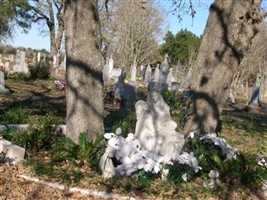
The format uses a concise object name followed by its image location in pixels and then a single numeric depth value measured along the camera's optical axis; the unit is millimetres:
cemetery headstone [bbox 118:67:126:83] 16875
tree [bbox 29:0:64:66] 41188
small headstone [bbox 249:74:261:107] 20578
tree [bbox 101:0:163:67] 41938
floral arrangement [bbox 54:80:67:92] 16422
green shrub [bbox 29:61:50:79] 20500
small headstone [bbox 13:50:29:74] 24453
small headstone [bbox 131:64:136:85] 25652
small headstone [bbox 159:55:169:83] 19500
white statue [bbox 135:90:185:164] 5250
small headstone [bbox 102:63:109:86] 21898
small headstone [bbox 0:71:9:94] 13375
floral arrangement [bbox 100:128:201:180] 4914
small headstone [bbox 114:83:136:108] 14388
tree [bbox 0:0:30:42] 42900
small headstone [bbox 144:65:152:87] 29375
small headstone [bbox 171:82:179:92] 23484
